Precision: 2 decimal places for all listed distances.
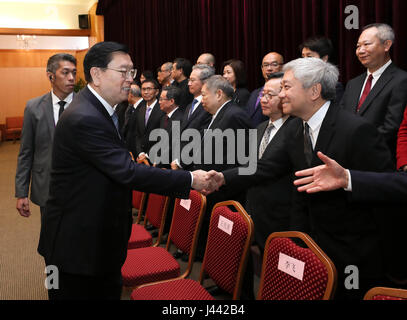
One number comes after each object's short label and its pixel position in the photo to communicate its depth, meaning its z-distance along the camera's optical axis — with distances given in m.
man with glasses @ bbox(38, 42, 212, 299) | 1.67
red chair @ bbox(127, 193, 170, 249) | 2.89
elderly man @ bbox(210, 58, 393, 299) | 1.65
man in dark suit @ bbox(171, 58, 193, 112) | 5.05
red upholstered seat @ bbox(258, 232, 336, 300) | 1.44
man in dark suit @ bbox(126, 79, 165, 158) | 5.02
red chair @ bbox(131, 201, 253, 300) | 1.91
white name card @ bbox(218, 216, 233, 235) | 2.01
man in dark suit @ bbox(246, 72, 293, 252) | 2.55
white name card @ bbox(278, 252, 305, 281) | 1.54
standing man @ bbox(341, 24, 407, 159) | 2.57
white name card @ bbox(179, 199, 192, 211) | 2.49
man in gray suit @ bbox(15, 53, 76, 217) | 2.56
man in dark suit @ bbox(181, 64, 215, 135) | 3.87
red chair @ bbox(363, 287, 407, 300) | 1.15
